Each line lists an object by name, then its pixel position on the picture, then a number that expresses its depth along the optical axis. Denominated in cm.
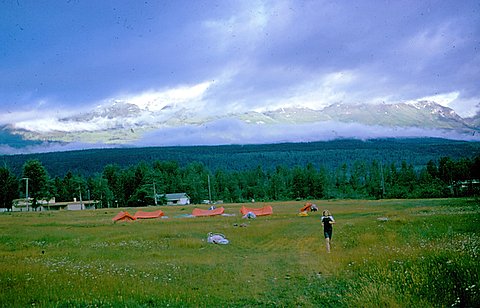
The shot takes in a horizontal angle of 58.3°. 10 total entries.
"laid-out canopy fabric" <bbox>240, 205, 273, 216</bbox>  6862
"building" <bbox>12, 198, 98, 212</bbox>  15286
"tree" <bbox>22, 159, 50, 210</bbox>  11875
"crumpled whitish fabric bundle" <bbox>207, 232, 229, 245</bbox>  3338
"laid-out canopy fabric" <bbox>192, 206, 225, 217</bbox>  7169
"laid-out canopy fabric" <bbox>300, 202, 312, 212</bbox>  7381
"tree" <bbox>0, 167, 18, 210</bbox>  13912
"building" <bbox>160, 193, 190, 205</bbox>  15275
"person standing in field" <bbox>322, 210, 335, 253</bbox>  2739
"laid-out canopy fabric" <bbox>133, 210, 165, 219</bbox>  7176
